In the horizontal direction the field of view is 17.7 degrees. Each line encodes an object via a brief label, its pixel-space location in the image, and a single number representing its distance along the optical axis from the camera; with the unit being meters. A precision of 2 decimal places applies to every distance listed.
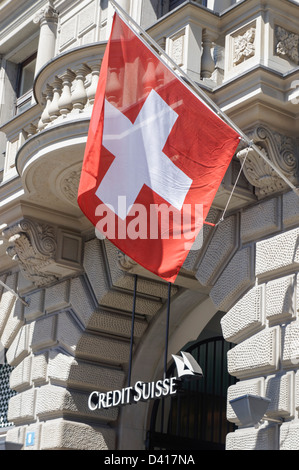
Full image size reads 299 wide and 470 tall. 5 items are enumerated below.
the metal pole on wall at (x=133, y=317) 11.57
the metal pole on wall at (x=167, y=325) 10.80
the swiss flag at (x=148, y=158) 9.35
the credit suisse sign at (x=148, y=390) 10.51
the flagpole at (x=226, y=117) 9.30
